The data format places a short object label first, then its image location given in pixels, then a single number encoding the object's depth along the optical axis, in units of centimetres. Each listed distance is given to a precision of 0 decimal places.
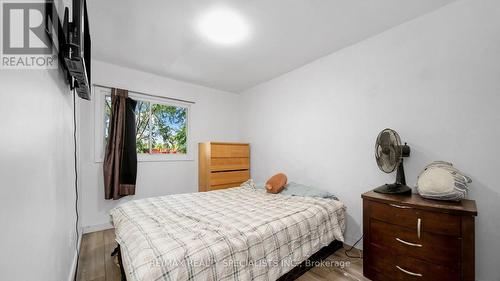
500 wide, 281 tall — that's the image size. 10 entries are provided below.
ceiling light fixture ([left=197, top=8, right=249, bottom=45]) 190
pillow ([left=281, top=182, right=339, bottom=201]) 243
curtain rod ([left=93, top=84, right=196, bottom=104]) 284
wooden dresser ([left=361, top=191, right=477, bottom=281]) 133
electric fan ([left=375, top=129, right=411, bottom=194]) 183
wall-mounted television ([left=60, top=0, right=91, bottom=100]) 94
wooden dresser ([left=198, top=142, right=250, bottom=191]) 337
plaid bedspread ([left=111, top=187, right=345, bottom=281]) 112
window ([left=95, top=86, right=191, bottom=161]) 291
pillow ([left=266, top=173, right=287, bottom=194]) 269
